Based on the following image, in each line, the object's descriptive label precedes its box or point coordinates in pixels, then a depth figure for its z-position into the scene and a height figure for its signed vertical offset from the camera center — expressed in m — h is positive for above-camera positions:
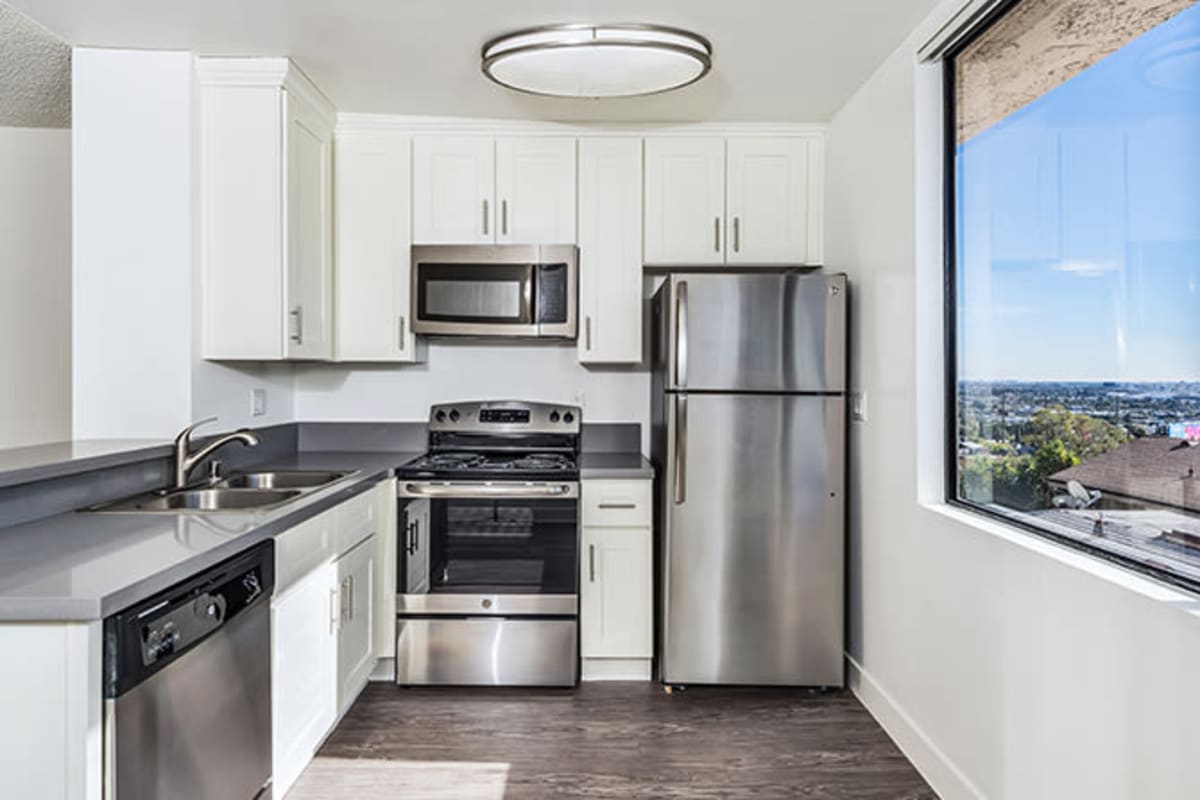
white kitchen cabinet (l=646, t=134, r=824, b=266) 3.46 +0.90
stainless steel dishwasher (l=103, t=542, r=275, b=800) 1.37 -0.59
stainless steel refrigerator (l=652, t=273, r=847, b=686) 3.01 -0.29
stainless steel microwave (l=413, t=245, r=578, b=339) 3.39 +0.49
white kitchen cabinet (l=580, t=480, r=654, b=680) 3.19 -0.70
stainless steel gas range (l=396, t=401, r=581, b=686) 3.11 -0.71
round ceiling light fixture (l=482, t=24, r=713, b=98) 2.46 +1.12
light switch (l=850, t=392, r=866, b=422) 2.98 -0.02
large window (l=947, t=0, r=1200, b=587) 1.49 +0.29
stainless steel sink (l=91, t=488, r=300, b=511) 2.37 -0.31
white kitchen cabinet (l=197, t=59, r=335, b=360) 2.83 +0.72
